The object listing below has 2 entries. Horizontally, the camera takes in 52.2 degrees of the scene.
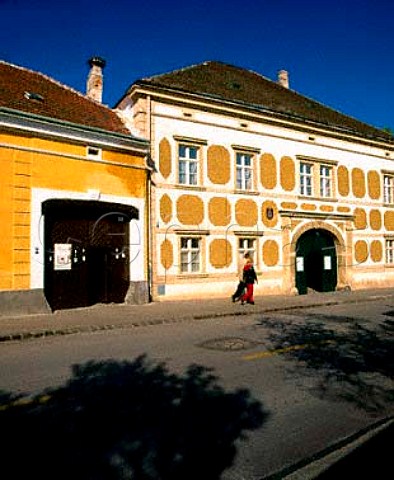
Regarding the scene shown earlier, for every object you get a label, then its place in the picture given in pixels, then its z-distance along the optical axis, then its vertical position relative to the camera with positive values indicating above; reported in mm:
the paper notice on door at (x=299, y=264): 20266 -375
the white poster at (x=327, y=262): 21703 -309
